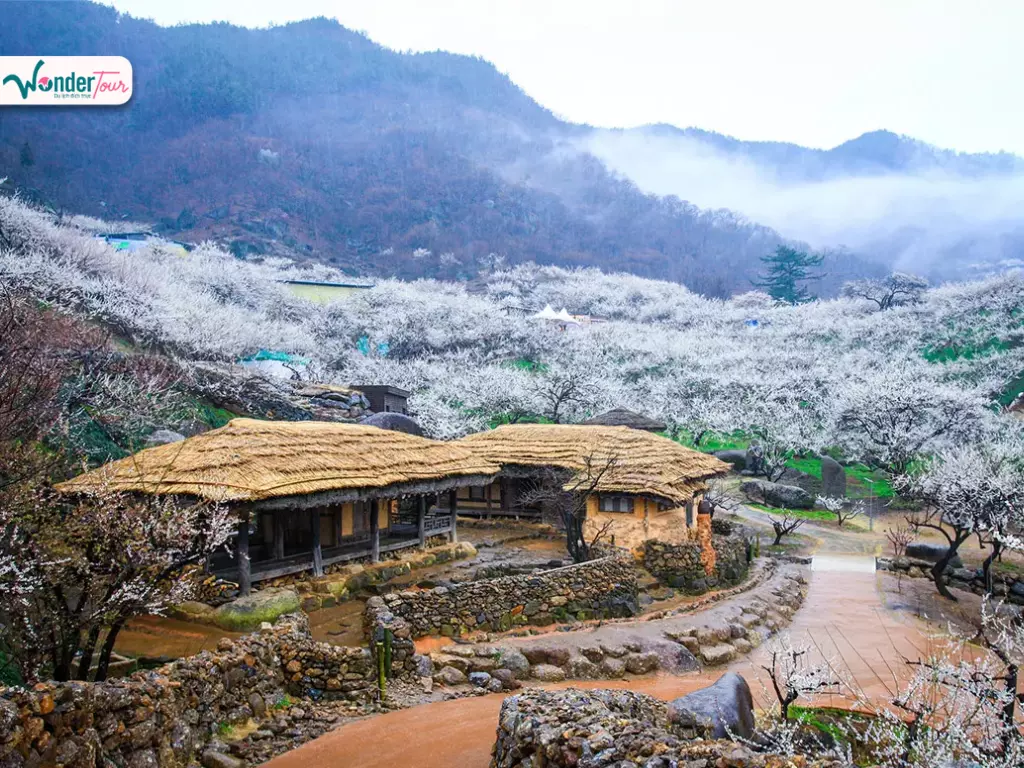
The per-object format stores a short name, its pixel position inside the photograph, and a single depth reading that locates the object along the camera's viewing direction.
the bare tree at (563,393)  42.53
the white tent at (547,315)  74.44
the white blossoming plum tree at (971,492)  20.73
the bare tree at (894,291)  80.19
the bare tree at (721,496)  29.12
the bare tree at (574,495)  18.75
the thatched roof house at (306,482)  14.27
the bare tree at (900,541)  23.78
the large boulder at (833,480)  34.62
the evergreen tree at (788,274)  98.44
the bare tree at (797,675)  9.22
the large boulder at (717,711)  8.41
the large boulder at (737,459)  38.50
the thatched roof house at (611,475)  20.98
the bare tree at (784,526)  27.22
